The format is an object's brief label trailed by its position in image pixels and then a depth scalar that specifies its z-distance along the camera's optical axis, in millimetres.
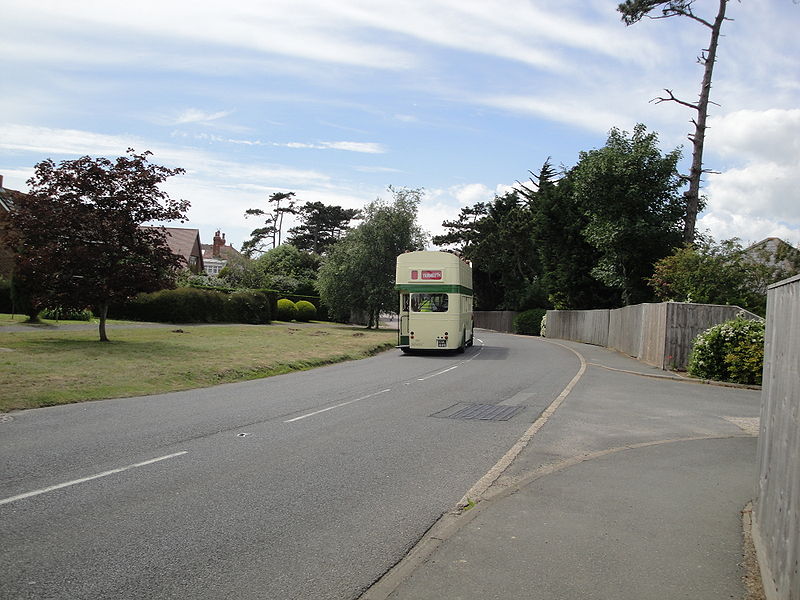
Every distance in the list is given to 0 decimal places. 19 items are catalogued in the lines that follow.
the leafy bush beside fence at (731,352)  17078
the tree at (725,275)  25938
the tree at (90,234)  21703
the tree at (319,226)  104750
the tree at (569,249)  46250
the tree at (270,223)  108062
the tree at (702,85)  31047
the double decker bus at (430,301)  26688
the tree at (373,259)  50969
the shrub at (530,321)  55188
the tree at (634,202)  35875
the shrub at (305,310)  57312
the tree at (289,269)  64562
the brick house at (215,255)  107750
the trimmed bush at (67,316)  31938
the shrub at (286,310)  54781
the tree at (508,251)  58688
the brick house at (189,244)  79850
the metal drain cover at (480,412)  11578
